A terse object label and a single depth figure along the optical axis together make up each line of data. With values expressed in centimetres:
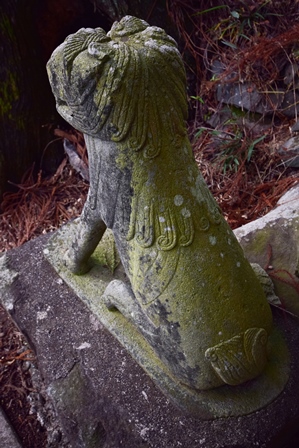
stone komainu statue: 131
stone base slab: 151
